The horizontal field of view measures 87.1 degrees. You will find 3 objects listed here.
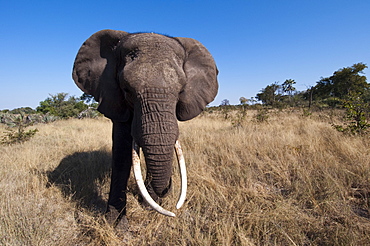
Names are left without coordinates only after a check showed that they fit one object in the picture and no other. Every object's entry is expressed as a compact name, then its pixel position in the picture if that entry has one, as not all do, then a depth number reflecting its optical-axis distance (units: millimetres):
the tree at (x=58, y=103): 20734
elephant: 1902
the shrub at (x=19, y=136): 5958
